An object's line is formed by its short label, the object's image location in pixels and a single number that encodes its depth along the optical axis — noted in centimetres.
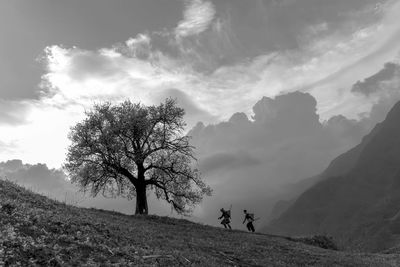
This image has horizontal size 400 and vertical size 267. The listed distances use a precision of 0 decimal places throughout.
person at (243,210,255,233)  4871
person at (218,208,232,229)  4748
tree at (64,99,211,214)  4912
